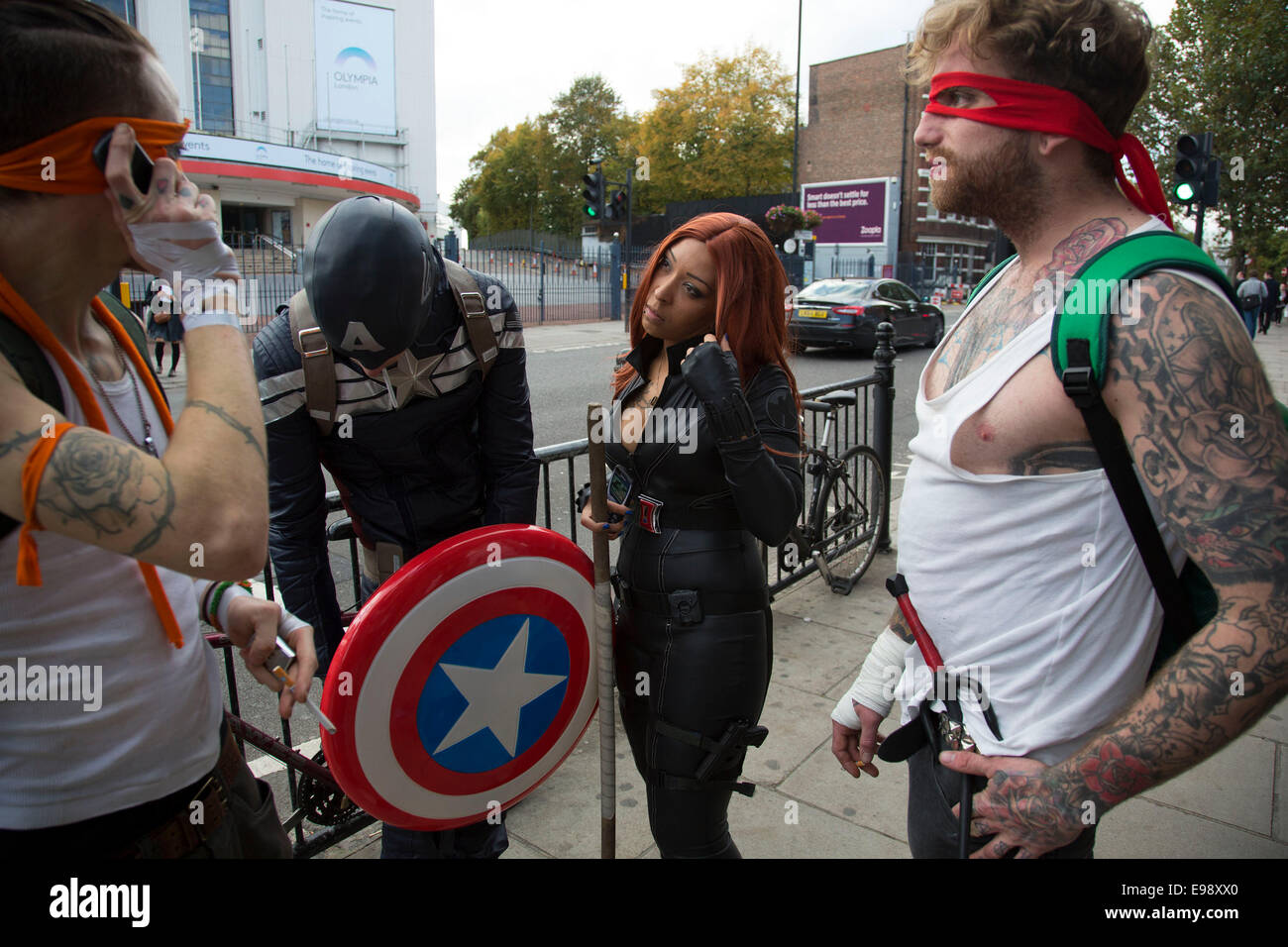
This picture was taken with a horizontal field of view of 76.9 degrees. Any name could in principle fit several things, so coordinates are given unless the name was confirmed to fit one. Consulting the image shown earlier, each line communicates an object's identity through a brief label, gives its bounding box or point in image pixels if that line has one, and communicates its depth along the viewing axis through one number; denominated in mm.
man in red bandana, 1134
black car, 16703
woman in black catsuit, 2072
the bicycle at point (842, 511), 5332
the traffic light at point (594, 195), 22188
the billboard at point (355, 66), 51094
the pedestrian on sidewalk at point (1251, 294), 19672
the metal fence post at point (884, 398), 5684
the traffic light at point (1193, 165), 13133
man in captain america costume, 1810
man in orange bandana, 1057
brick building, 44031
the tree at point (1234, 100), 28297
